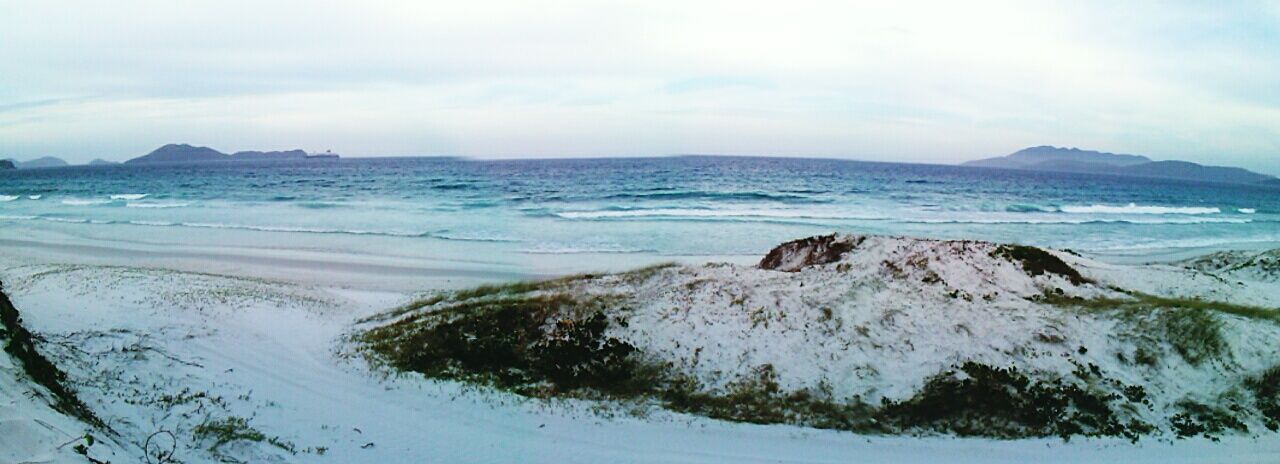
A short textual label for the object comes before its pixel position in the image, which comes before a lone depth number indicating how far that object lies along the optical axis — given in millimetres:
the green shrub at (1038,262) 14805
